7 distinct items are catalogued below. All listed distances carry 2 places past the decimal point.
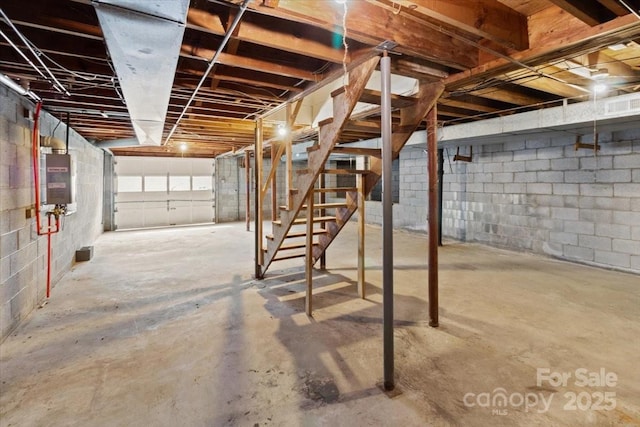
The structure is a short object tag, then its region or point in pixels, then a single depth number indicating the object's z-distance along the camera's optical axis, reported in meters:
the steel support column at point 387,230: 1.82
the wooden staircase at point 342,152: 2.17
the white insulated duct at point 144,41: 1.18
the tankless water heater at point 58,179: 2.92
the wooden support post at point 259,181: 3.89
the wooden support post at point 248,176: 7.87
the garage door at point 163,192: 8.27
